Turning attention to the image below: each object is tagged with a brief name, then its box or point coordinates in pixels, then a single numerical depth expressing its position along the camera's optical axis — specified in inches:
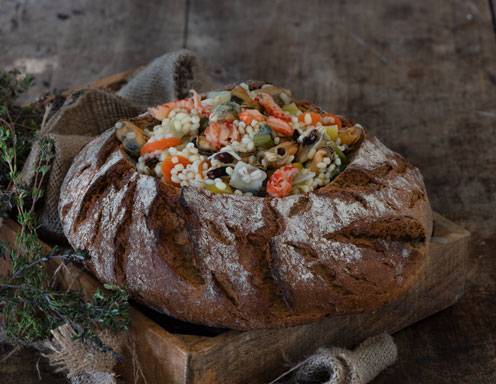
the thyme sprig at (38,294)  39.4
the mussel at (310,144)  41.2
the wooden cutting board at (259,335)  39.6
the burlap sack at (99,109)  45.0
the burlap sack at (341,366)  41.2
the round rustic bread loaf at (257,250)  39.3
